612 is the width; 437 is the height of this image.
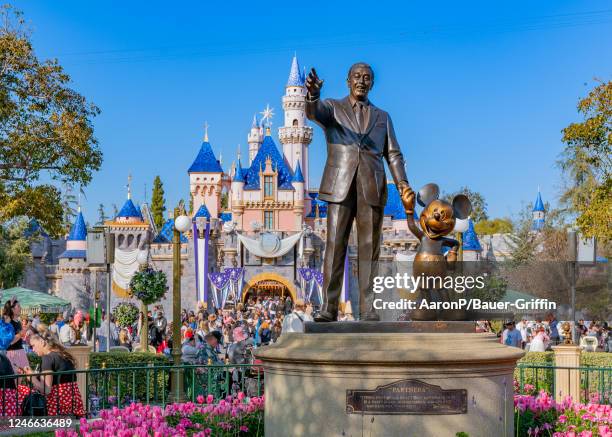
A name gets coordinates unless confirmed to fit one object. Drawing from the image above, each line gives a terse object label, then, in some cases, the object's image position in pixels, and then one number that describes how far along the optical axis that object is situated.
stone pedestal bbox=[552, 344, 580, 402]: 10.23
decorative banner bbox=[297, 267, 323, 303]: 45.75
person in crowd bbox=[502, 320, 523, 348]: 15.18
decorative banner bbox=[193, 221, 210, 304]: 44.54
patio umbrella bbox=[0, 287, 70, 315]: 21.14
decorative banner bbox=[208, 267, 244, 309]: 44.69
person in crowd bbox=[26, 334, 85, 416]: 7.91
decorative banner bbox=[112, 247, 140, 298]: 46.62
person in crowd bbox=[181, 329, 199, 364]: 12.66
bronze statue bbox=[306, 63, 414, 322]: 6.55
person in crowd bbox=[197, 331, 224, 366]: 11.97
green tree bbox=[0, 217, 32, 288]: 39.86
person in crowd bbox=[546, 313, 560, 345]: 19.65
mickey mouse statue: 6.43
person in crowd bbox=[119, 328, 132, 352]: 19.81
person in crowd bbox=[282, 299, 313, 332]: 11.58
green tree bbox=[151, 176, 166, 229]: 73.11
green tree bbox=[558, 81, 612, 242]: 17.44
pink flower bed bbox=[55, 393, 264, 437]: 6.04
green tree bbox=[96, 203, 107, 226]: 76.62
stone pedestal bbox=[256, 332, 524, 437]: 5.47
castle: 47.56
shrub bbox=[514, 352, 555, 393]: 11.34
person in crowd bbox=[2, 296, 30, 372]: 9.82
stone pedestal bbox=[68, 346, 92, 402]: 9.75
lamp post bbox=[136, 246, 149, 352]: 15.23
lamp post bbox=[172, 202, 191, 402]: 11.20
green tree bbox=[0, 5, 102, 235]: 16.16
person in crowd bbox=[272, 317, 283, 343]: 18.04
